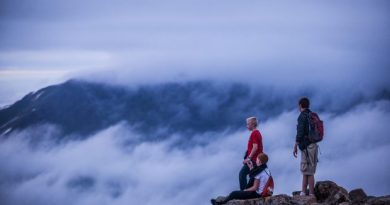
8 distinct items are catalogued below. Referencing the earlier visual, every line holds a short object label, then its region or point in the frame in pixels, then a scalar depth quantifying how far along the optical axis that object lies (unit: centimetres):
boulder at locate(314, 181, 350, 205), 1920
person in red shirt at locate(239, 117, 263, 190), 1838
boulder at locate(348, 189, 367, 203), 2044
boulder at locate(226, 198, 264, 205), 1825
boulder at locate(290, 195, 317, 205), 1834
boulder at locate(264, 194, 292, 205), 1823
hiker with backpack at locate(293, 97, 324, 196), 1859
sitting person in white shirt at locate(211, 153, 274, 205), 1834
